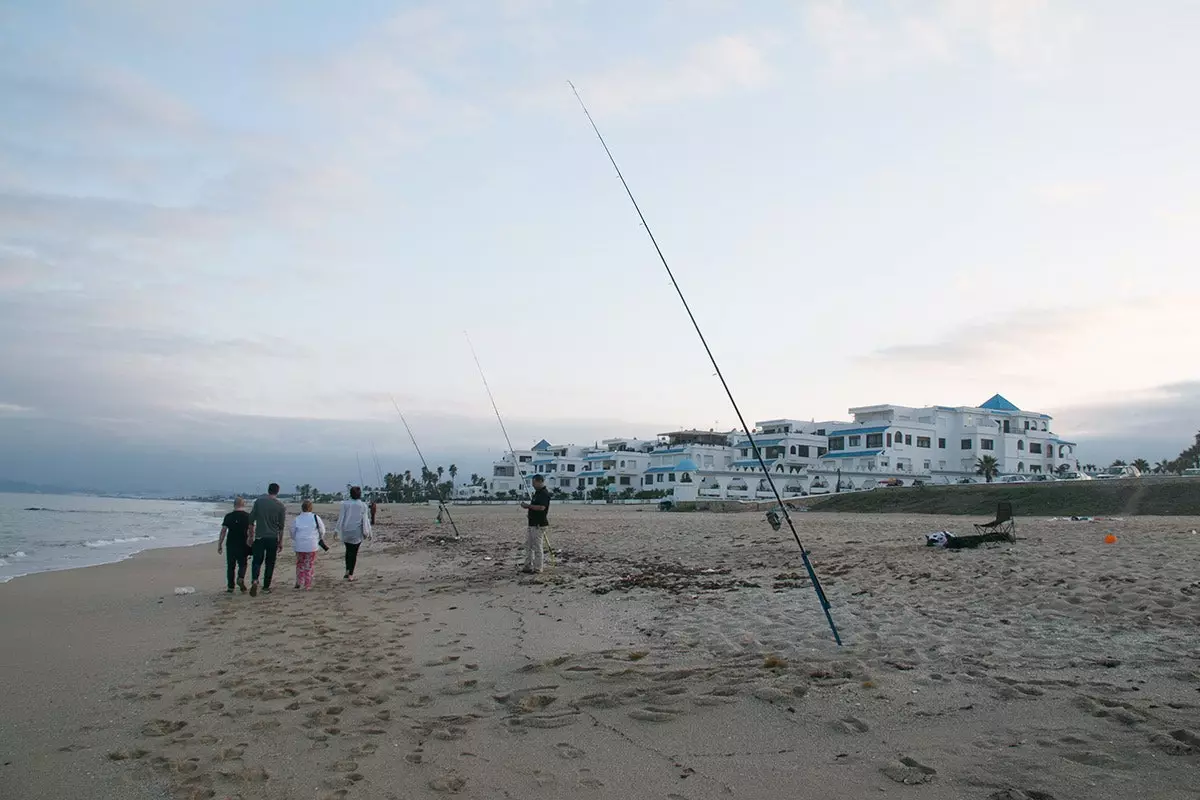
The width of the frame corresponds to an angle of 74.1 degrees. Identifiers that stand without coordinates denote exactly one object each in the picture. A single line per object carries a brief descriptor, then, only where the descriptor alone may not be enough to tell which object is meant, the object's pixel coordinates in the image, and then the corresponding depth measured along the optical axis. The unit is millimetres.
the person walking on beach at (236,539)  11492
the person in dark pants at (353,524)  12820
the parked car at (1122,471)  55219
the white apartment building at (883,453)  61097
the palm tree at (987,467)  59500
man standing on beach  12727
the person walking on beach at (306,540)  11867
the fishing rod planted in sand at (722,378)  6443
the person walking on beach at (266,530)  11484
